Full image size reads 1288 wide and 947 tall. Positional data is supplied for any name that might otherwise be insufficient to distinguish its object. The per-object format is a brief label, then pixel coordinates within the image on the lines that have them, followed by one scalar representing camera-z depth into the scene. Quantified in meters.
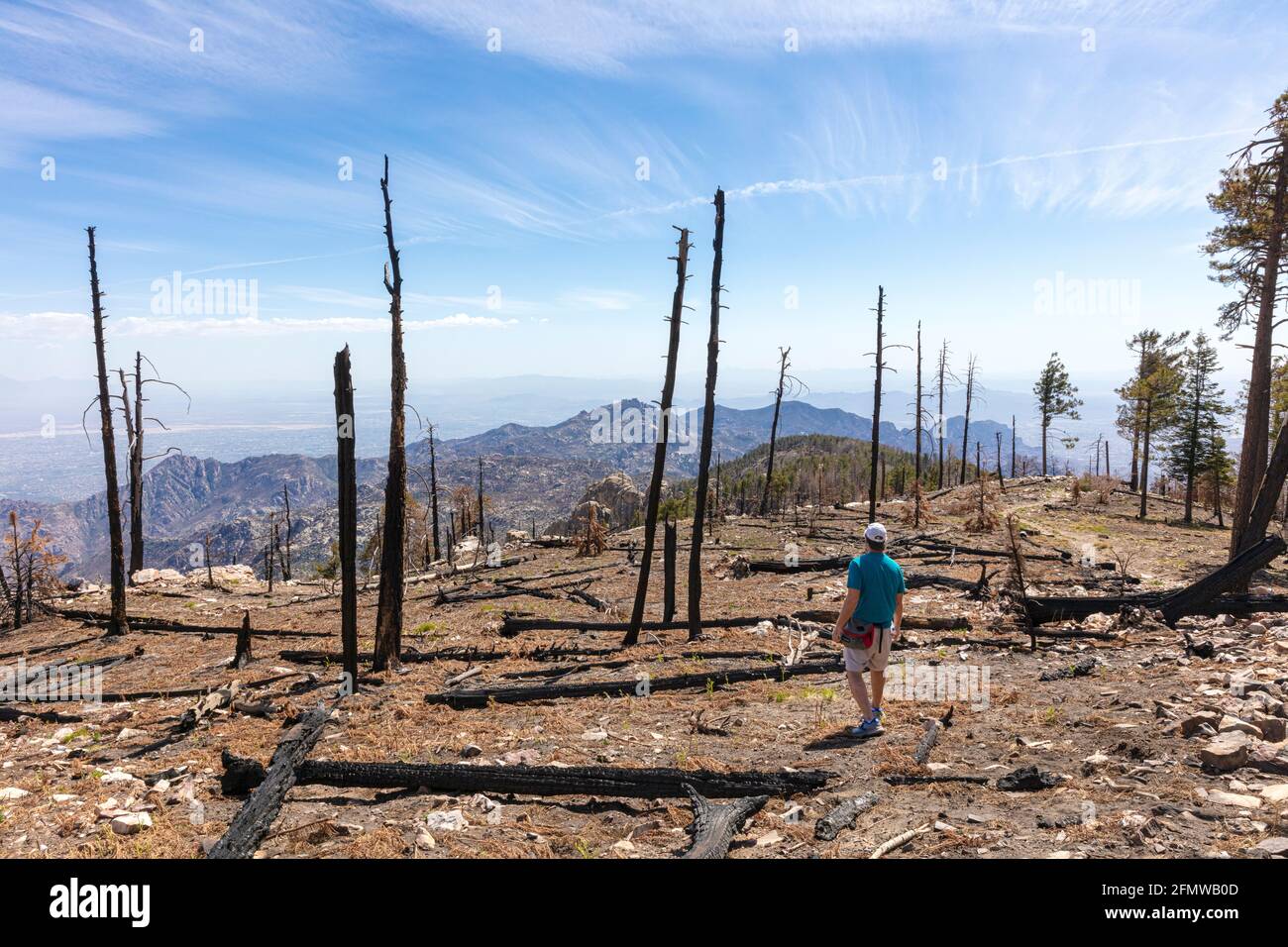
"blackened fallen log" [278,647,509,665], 14.30
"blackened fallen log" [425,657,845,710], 10.96
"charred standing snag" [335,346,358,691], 11.73
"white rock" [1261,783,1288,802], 5.11
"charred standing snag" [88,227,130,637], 18.88
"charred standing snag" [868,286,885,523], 30.64
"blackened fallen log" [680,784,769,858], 5.23
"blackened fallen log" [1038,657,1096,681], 9.91
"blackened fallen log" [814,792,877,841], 5.52
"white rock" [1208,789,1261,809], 5.10
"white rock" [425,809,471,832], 6.15
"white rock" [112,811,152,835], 6.35
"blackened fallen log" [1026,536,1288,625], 11.85
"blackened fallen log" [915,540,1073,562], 22.14
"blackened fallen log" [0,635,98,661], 18.34
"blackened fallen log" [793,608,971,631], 13.86
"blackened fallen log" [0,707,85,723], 11.16
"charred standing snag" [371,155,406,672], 13.44
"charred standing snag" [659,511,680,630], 16.97
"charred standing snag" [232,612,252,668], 14.70
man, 7.88
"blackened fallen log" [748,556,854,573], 23.92
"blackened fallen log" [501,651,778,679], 12.66
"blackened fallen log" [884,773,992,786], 6.36
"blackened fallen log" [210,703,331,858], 5.69
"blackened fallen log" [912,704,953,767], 7.04
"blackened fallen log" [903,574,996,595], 18.00
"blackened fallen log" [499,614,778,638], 16.22
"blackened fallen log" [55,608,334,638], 19.61
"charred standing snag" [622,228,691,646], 14.83
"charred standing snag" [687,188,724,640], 14.88
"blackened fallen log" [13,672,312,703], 12.66
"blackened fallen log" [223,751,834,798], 6.60
